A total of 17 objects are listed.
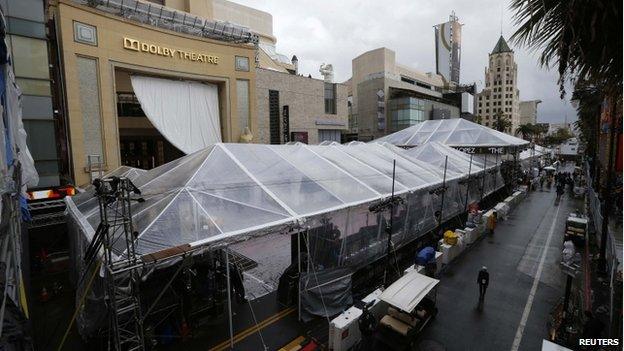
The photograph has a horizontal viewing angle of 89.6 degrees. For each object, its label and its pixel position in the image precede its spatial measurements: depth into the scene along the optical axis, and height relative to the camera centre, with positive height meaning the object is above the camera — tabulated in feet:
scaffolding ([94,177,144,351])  21.58 -7.92
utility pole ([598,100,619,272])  40.29 -11.60
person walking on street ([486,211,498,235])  60.85 -15.02
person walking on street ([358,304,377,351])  28.14 -16.20
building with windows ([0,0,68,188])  50.31 +12.84
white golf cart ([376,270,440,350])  27.58 -15.81
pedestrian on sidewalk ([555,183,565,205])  95.91 -13.77
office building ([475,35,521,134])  400.88 +76.29
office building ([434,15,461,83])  303.27 +97.48
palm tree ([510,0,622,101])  14.19 +5.39
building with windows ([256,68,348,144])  110.42 +16.39
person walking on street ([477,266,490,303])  36.01 -15.46
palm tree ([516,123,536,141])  275.88 +13.78
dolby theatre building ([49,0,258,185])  63.00 +17.99
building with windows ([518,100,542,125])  561.43 +61.37
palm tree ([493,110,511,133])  252.85 +17.92
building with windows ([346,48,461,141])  201.46 +32.94
